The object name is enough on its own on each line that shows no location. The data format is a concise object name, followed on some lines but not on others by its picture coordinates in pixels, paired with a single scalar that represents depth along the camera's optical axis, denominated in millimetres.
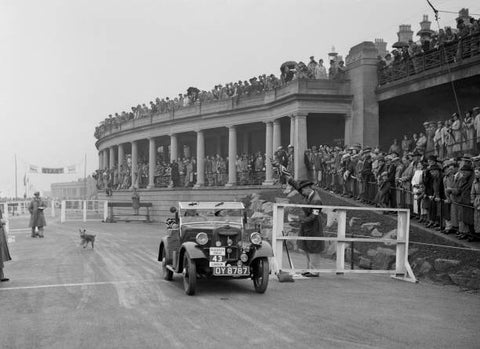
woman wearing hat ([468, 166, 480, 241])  11122
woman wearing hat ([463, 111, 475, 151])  15486
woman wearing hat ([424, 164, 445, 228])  13117
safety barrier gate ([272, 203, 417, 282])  11523
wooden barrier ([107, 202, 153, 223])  34838
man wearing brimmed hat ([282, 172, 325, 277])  11859
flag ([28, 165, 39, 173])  58875
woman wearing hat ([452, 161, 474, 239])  11828
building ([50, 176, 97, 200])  140500
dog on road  17797
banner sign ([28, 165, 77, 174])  59250
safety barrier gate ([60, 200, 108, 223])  34897
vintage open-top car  9750
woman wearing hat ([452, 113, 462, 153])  16234
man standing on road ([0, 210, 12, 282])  11125
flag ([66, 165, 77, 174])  61562
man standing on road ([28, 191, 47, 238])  22562
